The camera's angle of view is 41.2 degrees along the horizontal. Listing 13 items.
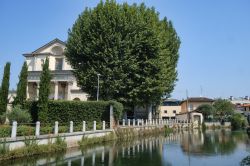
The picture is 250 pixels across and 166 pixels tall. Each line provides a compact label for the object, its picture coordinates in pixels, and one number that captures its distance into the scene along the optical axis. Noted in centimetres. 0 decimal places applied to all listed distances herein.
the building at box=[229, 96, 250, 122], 13552
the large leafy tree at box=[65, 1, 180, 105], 3406
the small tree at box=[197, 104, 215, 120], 8262
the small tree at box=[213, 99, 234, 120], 8481
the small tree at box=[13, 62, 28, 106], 3312
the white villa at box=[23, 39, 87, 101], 5416
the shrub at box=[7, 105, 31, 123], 2775
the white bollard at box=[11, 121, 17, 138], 1805
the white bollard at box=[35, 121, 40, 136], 2043
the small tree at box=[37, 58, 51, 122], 2912
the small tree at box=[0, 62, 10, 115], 3303
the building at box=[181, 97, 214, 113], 10006
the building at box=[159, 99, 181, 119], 9844
